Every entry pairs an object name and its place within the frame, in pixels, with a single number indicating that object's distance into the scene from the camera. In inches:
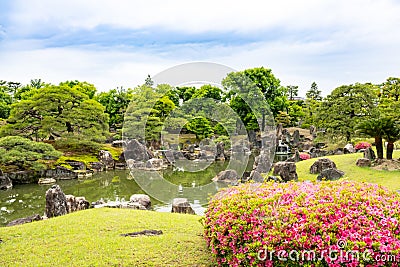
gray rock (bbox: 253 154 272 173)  699.4
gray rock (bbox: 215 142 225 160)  1058.7
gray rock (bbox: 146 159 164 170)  860.6
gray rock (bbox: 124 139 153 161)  925.2
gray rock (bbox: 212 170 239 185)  628.6
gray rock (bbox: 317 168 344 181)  504.6
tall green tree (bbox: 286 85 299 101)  1974.7
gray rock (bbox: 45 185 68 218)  360.2
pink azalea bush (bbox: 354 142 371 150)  757.9
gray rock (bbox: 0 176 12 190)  622.2
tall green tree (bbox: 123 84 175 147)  1043.9
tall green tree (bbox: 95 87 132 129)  1339.8
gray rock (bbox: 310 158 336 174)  564.2
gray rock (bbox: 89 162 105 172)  824.9
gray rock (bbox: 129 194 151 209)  422.6
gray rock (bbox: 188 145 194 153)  1097.4
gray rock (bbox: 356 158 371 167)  546.7
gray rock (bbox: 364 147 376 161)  569.0
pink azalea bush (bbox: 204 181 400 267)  127.6
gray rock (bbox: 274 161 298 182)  553.8
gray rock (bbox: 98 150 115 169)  872.9
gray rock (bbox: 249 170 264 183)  566.1
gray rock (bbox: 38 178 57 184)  681.6
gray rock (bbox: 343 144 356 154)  771.9
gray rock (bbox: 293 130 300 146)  1299.2
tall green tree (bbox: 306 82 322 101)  1854.1
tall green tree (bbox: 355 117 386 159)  522.6
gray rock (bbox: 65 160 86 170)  786.2
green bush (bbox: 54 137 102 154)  893.2
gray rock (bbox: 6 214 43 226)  319.9
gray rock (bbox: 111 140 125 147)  1100.3
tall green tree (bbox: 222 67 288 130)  951.0
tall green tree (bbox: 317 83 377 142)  853.2
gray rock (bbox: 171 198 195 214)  372.5
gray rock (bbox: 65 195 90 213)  383.6
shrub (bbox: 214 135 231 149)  1117.5
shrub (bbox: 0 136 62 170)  650.2
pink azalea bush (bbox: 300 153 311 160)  851.8
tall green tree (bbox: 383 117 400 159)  510.9
